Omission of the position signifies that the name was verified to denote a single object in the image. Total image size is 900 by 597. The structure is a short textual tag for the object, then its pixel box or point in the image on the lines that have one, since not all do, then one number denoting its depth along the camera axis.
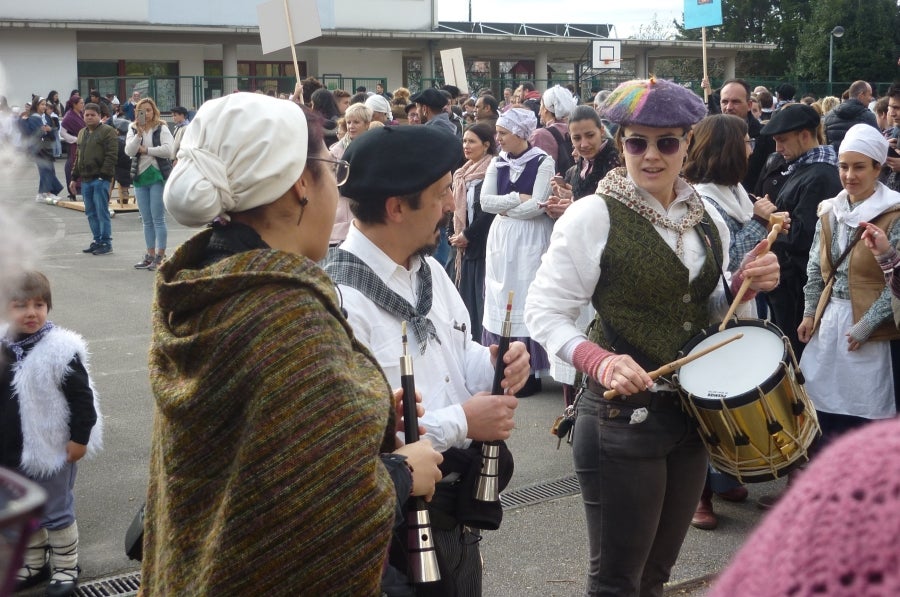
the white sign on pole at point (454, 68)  17.14
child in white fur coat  4.04
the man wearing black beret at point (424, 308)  2.65
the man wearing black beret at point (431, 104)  10.26
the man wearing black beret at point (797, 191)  5.93
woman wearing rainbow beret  3.17
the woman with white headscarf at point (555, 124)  9.01
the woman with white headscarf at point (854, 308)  5.12
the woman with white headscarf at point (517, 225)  7.45
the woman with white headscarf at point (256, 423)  1.93
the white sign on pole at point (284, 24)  8.47
